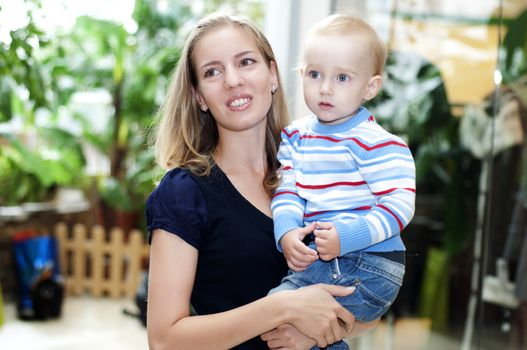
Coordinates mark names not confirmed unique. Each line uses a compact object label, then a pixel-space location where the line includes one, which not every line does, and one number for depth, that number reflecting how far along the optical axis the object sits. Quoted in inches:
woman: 55.5
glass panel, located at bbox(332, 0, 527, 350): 123.3
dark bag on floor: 195.3
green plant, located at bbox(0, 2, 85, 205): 205.2
